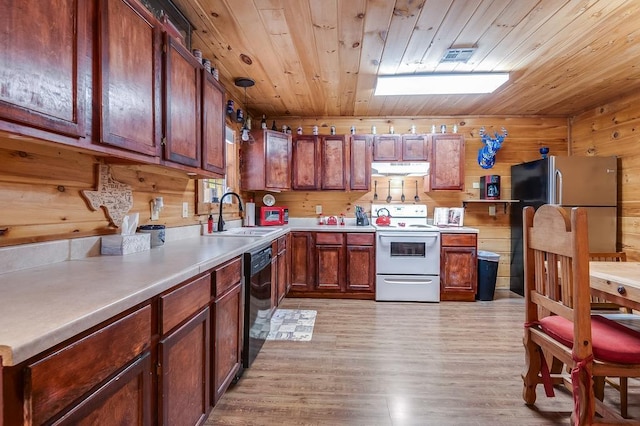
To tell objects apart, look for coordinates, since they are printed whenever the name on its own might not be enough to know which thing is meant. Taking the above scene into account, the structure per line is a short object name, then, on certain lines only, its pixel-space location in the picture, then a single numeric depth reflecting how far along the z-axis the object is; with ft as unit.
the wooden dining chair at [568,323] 4.30
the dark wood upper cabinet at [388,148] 13.08
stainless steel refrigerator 11.11
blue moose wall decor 13.26
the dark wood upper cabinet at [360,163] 13.21
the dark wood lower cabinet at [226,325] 5.09
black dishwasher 6.67
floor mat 8.72
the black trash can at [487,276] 12.26
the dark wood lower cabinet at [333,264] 12.35
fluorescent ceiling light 9.55
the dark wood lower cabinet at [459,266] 12.09
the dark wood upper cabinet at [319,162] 13.34
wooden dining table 4.75
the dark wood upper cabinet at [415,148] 13.00
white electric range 12.03
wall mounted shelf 13.45
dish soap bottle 9.19
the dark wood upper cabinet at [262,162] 12.44
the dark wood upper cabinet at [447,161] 12.89
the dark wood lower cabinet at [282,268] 10.13
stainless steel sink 8.72
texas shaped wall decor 5.16
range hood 12.90
